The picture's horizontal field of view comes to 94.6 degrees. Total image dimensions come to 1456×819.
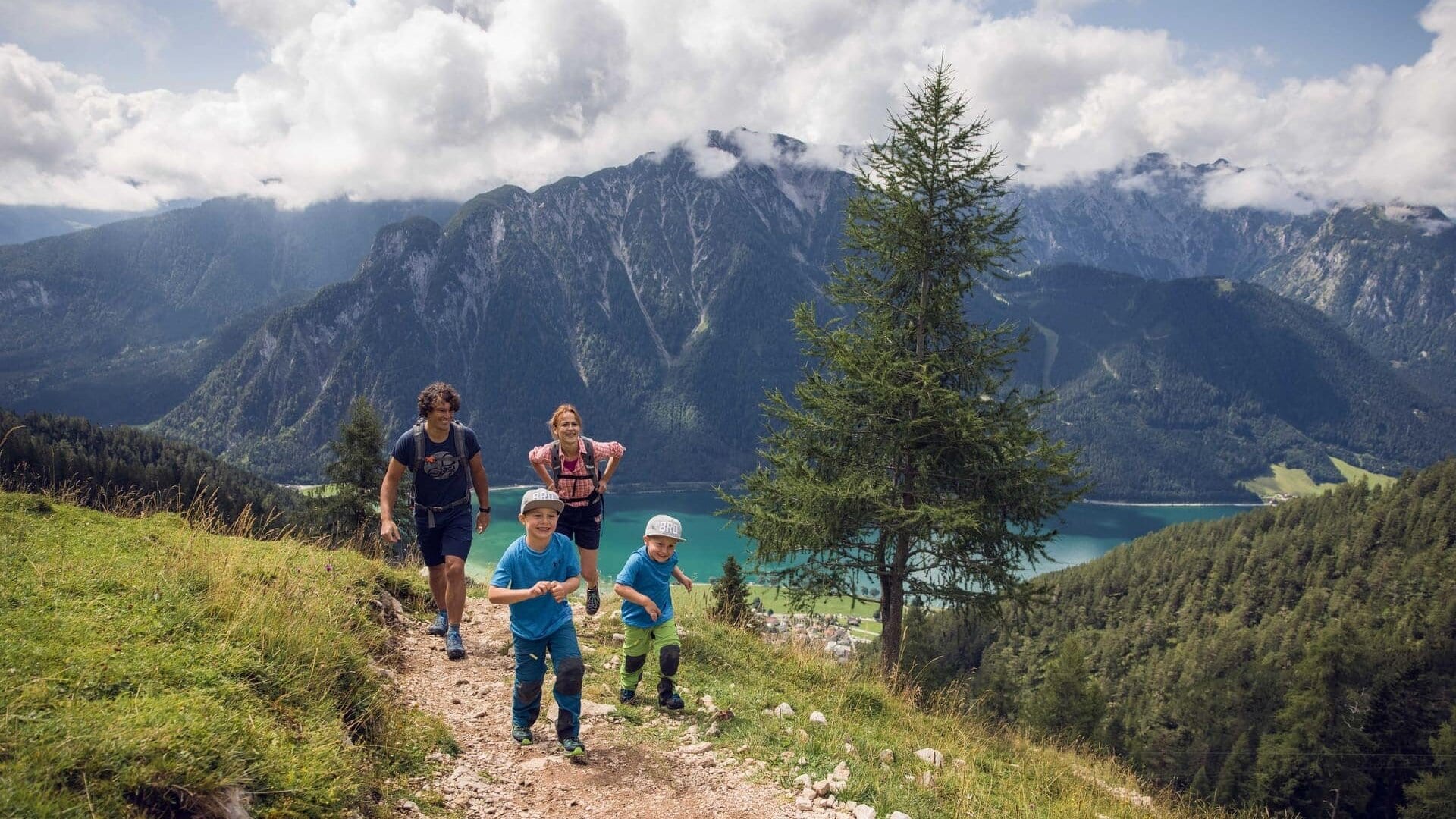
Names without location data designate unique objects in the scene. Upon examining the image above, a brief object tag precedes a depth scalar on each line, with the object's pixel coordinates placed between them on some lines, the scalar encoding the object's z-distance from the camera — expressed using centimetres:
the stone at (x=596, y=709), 686
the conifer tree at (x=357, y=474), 2553
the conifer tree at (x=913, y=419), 1234
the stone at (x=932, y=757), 706
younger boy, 713
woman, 845
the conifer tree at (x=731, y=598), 1386
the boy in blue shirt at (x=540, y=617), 580
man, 752
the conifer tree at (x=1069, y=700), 4059
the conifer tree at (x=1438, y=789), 3290
